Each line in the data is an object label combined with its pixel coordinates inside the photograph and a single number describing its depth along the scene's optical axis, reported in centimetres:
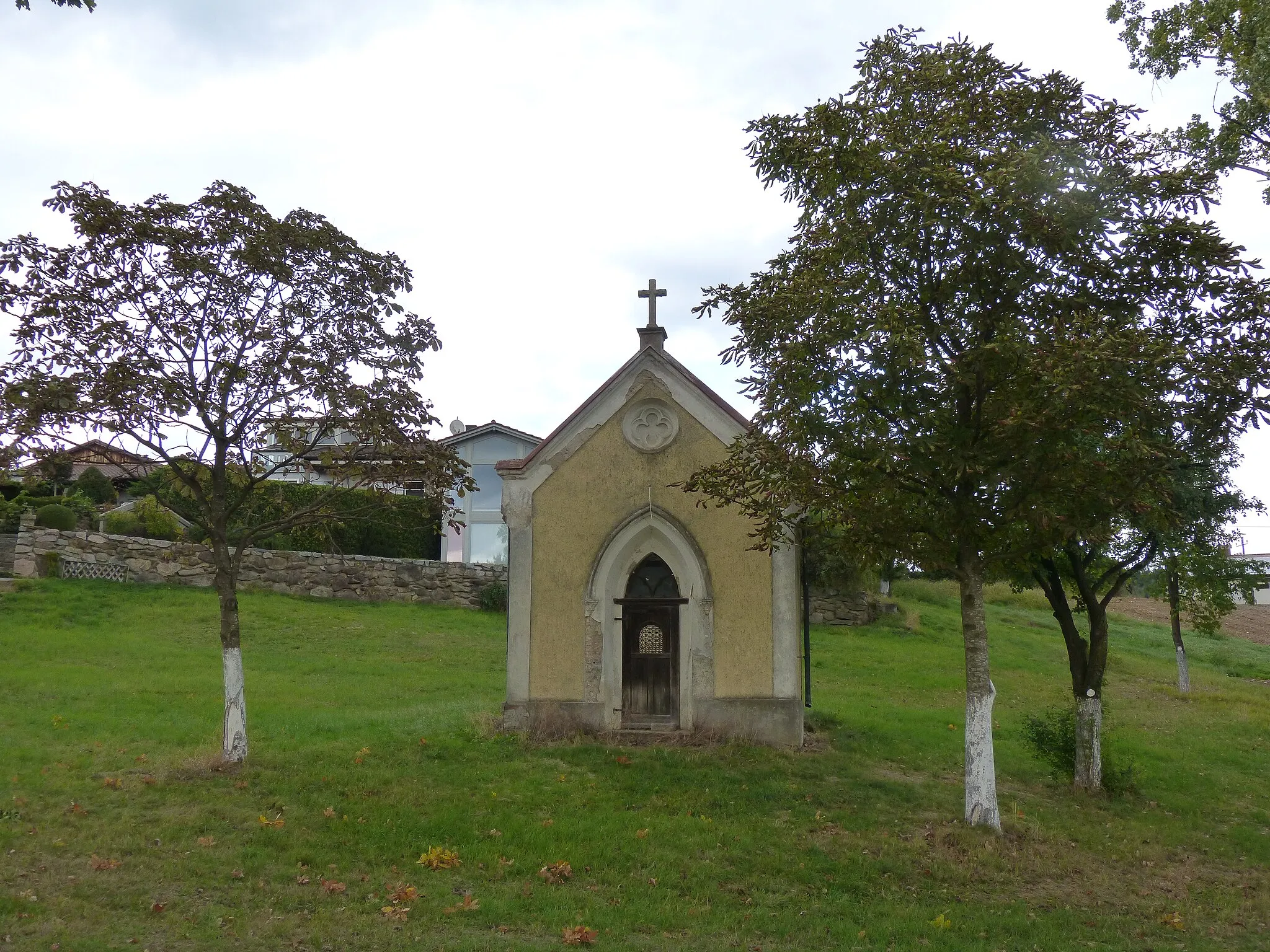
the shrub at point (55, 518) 2180
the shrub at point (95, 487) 2638
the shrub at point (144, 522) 2384
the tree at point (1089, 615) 1134
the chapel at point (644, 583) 1274
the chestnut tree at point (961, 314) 839
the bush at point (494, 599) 2630
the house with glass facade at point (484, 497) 3250
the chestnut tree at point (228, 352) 969
